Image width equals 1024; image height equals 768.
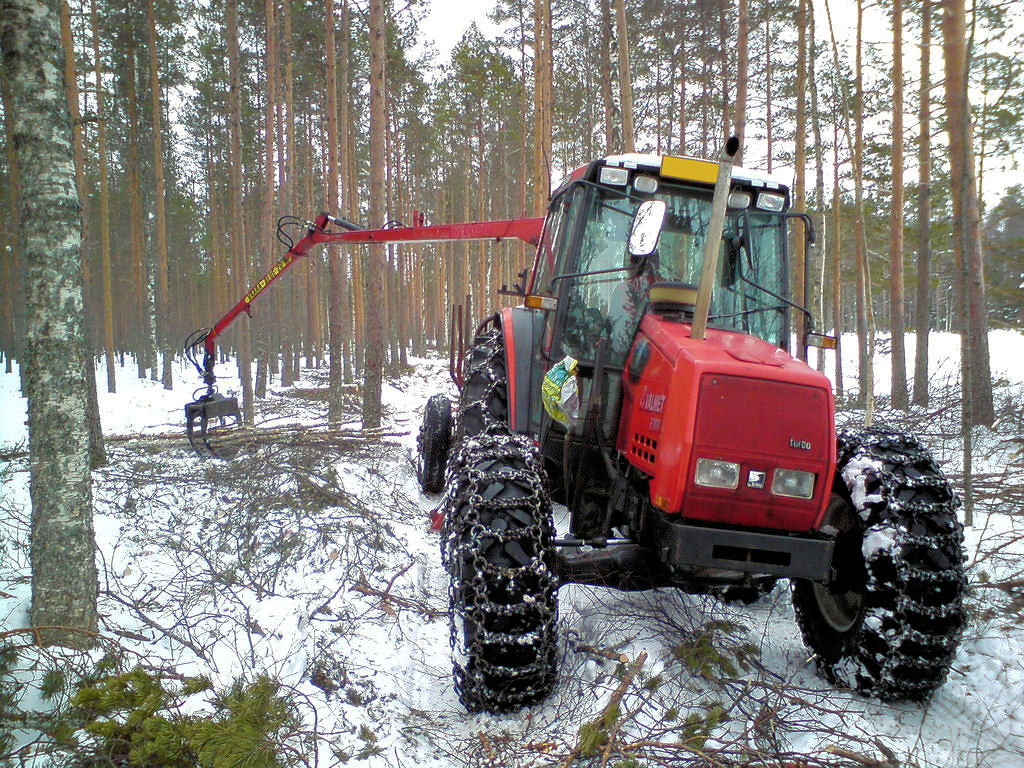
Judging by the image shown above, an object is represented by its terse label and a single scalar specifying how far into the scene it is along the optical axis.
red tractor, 2.71
